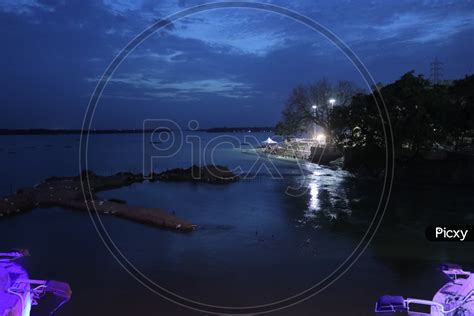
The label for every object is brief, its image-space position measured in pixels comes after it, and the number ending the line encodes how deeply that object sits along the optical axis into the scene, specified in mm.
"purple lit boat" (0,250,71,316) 4512
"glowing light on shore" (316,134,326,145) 63731
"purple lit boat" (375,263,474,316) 4727
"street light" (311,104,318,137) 57812
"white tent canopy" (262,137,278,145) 74938
